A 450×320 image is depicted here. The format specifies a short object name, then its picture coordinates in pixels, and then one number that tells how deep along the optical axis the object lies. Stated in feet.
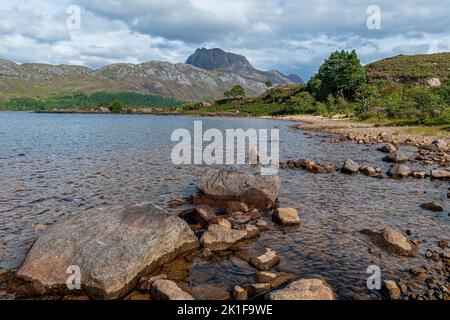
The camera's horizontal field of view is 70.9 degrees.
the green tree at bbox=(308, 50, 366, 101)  502.79
